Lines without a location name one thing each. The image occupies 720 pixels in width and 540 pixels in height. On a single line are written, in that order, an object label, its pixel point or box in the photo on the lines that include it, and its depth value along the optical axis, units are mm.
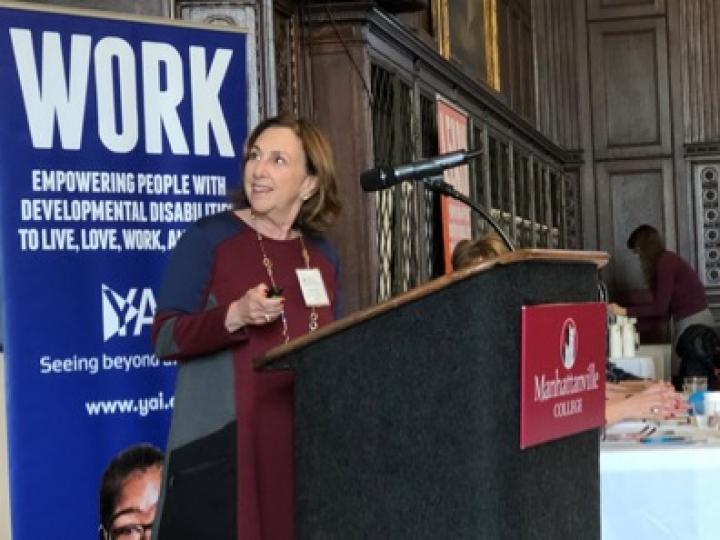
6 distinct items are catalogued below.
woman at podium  2441
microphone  2471
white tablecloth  3248
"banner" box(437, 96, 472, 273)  6750
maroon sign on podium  1890
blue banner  3582
